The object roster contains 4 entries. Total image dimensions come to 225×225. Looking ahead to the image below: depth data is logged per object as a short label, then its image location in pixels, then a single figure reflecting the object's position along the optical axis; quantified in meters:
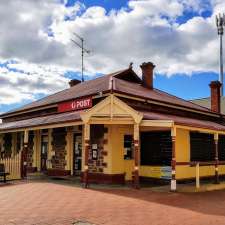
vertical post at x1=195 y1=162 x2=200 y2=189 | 10.14
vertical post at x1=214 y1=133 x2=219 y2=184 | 11.15
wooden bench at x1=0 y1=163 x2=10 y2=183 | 10.81
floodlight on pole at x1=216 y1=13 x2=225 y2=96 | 33.72
